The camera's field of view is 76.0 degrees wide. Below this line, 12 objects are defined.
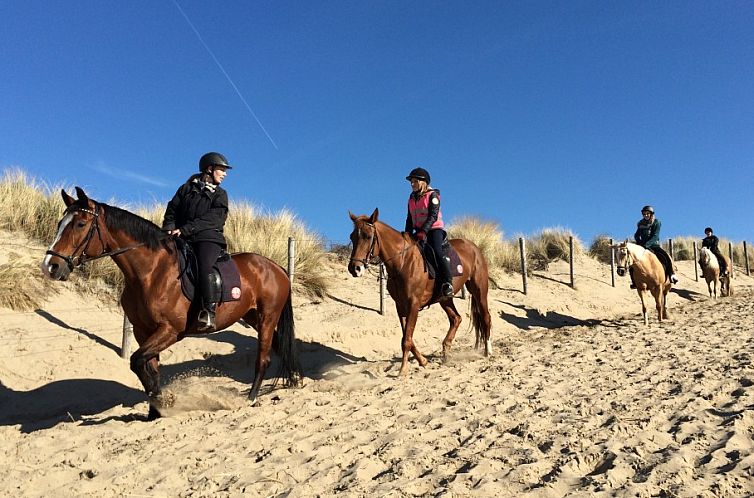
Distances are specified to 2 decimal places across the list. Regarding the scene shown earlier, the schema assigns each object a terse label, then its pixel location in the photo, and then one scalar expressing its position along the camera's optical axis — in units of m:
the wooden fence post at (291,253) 10.04
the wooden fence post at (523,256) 14.98
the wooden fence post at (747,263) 27.91
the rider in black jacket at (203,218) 5.32
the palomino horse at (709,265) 17.01
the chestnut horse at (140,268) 4.60
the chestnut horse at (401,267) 6.78
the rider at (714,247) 18.39
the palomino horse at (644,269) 11.02
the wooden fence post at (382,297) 10.71
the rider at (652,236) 12.28
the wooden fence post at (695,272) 22.73
